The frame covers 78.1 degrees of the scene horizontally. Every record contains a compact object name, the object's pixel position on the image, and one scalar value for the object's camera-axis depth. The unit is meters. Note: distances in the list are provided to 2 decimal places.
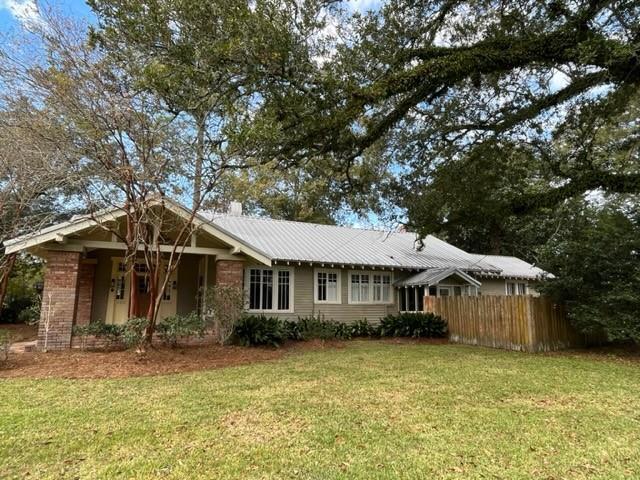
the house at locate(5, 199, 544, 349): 10.16
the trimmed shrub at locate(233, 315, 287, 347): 11.33
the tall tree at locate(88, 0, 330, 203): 6.90
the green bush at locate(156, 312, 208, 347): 10.20
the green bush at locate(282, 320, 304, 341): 12.81
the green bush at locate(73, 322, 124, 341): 10.08
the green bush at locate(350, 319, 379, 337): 14.98
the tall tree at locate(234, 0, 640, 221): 7.68
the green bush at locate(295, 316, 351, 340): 12.97
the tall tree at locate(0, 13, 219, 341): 7.95
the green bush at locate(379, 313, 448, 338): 14.34
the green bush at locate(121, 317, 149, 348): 9.38
